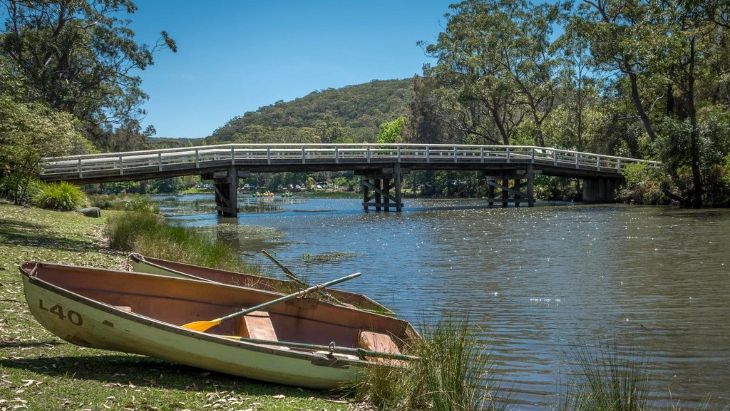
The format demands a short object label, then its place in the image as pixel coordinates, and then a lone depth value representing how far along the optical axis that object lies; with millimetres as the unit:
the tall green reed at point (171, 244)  14016
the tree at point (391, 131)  105700
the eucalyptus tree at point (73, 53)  36094
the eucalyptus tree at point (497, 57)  54844
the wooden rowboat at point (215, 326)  6525
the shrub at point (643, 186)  39156
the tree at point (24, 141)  16125
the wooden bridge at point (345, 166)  30578
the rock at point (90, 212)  26125
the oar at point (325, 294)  8789
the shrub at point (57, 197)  25406
